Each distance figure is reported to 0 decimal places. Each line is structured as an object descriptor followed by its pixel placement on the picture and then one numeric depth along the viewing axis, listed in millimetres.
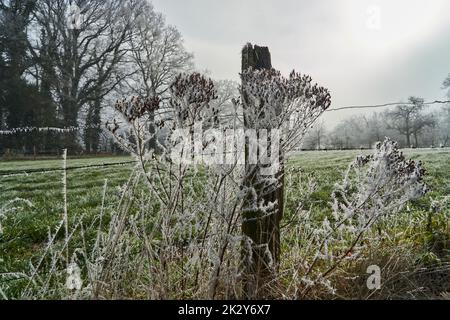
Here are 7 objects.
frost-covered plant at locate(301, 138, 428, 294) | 2395
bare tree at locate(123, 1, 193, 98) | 8578
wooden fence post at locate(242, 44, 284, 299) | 2535
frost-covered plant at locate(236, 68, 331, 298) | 2506
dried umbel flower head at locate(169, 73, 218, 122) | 2203
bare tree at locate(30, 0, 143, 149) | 12109
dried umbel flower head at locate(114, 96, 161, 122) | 2111
